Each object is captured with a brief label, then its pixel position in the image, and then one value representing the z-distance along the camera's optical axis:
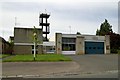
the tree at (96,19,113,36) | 44.45
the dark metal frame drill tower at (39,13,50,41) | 34.35
